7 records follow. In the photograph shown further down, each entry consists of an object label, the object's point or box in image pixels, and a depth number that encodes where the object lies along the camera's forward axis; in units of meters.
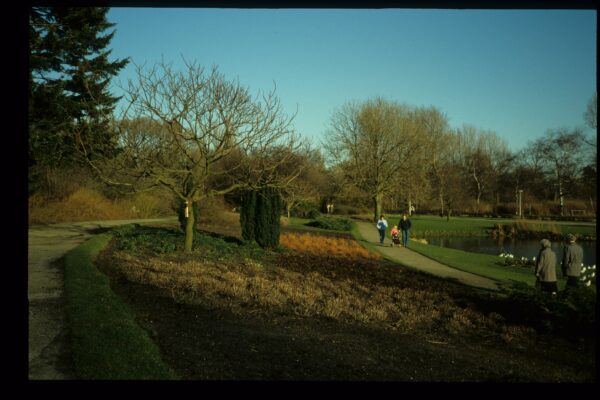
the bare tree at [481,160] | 51.66
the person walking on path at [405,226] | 20.70
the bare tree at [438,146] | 44.62
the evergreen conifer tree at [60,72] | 19.95
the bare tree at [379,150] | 37.16
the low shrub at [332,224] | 27.95
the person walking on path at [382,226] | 21.80
